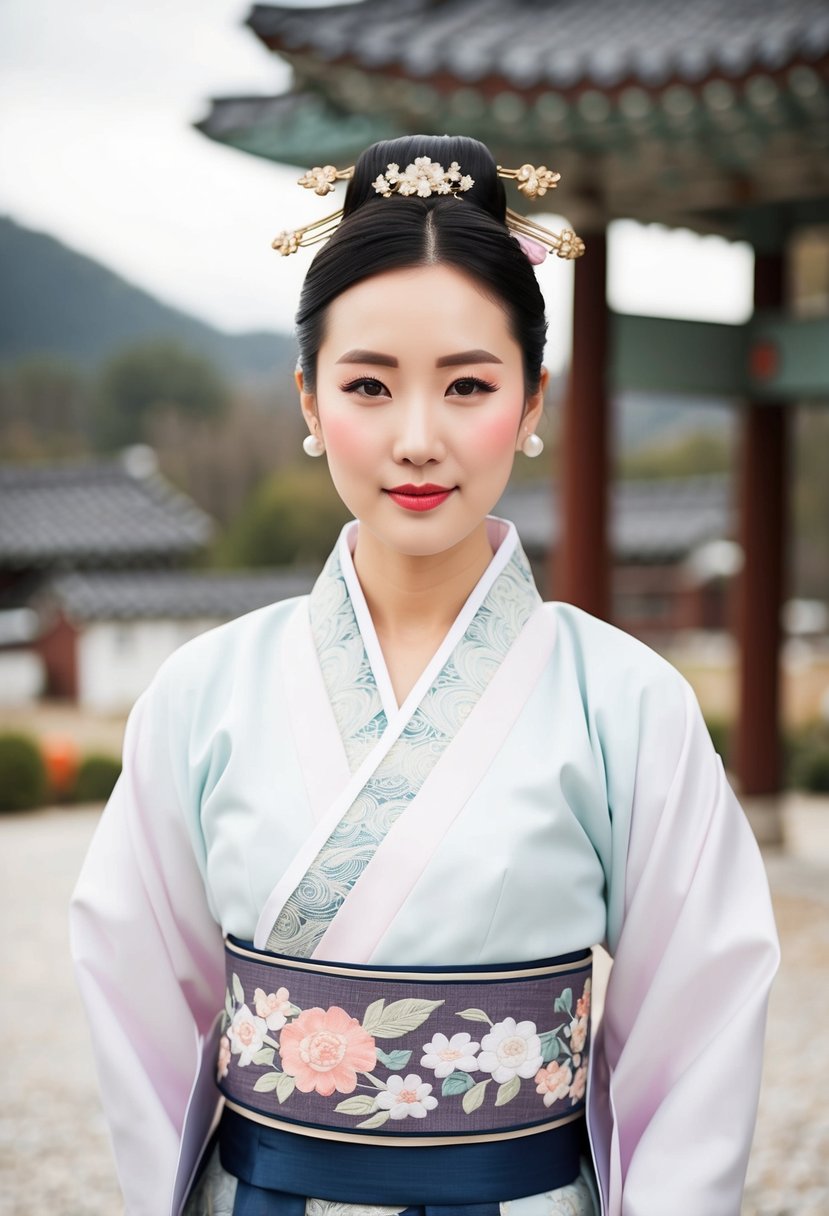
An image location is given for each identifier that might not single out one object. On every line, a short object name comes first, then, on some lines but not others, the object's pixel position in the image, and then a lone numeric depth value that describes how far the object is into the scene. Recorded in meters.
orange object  10.69
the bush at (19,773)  10.05
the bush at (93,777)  10.62
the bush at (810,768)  11.26
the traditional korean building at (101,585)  15.12
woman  1.38
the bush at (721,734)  11.81
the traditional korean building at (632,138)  4.73
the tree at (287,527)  22.86
